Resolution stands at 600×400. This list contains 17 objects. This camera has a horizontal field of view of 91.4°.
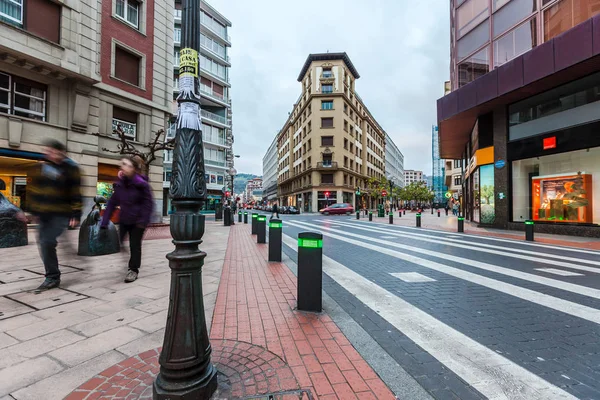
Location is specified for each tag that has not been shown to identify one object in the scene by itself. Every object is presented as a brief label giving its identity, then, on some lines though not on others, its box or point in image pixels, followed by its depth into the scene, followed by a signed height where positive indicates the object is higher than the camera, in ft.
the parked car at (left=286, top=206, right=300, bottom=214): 136.79 -1.77
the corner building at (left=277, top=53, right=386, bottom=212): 159.53 +42.05
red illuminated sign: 43.40 +9.67
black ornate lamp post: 6.17 -1.38
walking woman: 15.12 +0.24
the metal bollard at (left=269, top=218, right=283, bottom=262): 22.16 -2.95
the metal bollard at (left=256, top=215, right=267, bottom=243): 32.70 -2.78
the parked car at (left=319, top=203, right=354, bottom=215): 116.06 -1.04
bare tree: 40.99 +8.62
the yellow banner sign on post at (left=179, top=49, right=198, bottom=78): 7.07 +3.49
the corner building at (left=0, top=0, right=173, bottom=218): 39.34 +19.42
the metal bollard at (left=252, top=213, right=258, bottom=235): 35.73 -2.03
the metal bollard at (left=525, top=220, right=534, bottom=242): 35.22 -2.87
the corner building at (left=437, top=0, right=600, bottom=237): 39.04 +15.93
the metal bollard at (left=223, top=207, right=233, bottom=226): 60.39 -2.27
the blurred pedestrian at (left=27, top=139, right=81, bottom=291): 13.10 +0.43
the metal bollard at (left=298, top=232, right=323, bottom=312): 12.07 -2.78
